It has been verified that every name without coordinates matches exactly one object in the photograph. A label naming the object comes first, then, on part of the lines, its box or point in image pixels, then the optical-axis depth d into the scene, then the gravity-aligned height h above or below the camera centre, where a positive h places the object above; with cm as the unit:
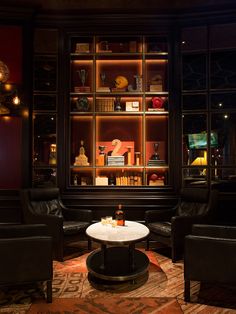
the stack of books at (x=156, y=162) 419 -2
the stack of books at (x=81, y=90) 425 +119
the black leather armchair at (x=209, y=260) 216 -87
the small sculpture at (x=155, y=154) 426 +11
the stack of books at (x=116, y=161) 421 -1
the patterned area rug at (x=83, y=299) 221 -129
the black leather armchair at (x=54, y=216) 326 -77
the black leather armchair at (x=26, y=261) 215 -86
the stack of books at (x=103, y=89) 424 +120
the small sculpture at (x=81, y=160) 421 +1
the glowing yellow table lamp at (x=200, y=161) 409 -1
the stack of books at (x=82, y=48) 428 +191
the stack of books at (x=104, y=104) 426 +95
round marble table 253 -112
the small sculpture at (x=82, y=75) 427 +145
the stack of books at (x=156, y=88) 424 +122
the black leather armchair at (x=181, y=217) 323 -78
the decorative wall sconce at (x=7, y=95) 387 +102
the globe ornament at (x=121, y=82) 428 +133
